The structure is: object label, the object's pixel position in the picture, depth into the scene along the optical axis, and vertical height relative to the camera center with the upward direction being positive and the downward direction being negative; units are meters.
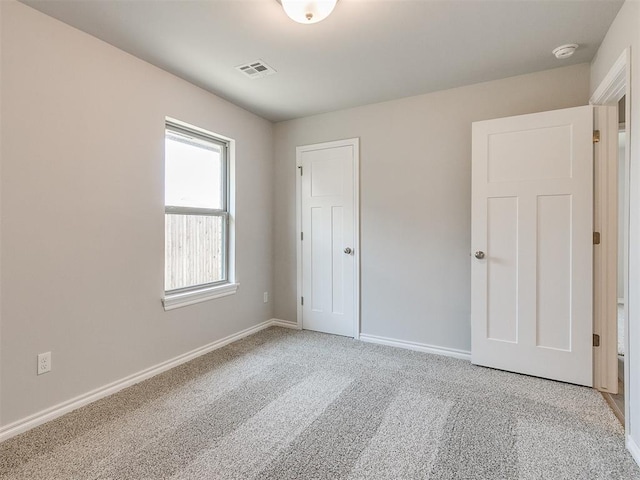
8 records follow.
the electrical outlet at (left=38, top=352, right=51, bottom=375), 1.93 -0.75
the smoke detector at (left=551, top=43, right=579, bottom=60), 2.23 +1.32
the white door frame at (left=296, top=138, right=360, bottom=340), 3.39 +0.23
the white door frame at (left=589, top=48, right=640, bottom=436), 2.24 -0.30
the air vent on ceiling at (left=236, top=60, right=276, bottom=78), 2.51 +1.35
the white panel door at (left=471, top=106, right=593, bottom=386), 2.35 -0.05
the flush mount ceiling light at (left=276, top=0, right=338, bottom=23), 1.74 +1.25
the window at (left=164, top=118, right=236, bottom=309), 2.83 +0.21
